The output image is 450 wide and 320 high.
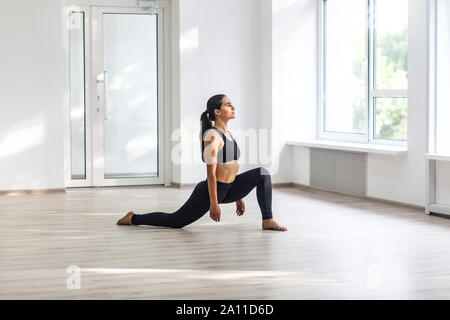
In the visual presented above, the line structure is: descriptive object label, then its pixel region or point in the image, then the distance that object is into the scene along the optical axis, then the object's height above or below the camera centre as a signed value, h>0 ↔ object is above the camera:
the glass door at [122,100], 8.55 +0.19
